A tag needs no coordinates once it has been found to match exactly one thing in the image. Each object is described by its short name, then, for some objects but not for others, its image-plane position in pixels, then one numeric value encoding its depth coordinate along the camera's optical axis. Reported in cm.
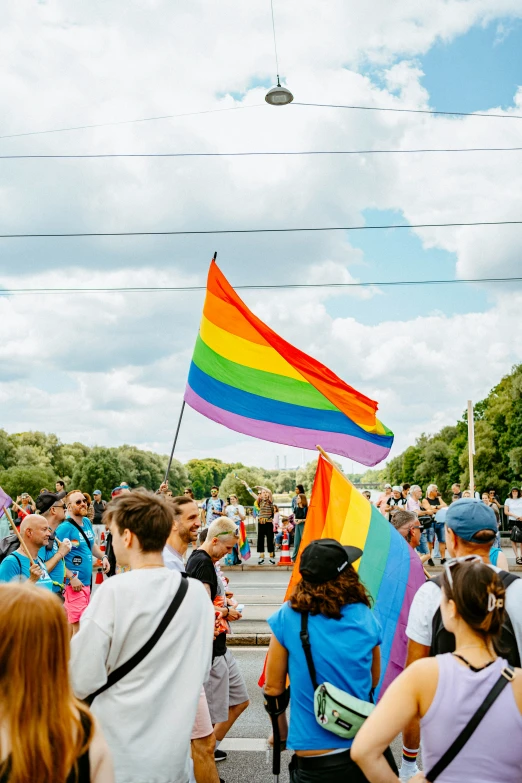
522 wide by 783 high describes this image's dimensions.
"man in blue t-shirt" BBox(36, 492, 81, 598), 714
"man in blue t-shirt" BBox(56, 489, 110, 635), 734
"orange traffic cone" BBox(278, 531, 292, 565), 1736
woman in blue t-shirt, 289
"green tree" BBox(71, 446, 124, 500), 7556
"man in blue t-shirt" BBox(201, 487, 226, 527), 1652
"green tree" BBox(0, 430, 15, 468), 7088
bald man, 589
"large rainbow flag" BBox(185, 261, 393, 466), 655
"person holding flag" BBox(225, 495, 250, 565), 1678
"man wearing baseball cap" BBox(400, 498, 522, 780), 311
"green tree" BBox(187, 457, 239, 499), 15016
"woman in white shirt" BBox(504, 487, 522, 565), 1582
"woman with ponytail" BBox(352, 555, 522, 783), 225
